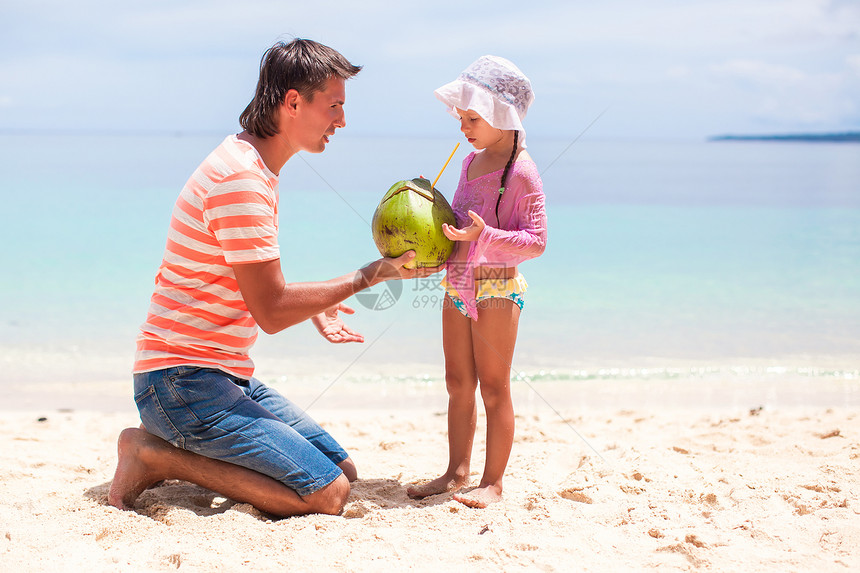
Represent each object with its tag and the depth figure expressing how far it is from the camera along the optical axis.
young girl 2.85
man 2.63
